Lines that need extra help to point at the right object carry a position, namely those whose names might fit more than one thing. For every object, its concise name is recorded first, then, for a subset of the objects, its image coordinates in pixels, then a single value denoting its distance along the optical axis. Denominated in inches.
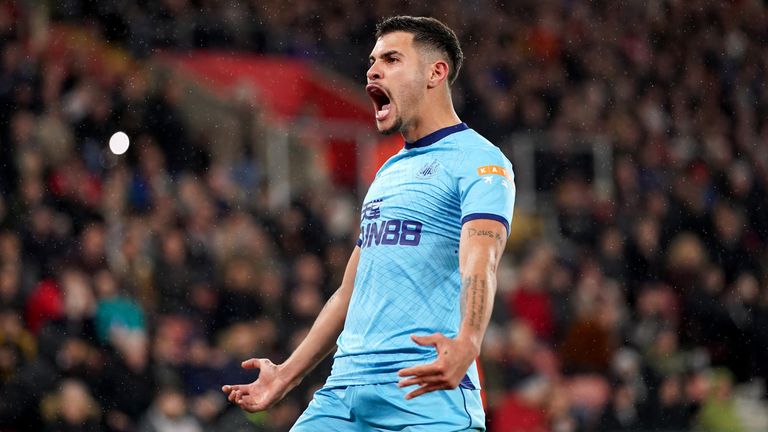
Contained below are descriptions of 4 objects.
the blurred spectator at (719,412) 1016.2
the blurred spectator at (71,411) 728.3
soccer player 337.1
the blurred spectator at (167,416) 761.0
